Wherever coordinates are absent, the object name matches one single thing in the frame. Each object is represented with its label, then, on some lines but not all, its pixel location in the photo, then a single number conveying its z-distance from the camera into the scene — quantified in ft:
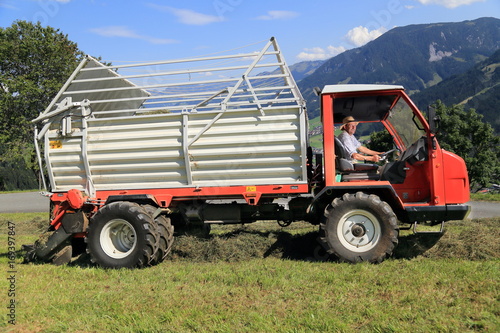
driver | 20.61
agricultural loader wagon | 19.33
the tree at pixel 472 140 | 99.50
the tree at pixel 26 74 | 90.02
